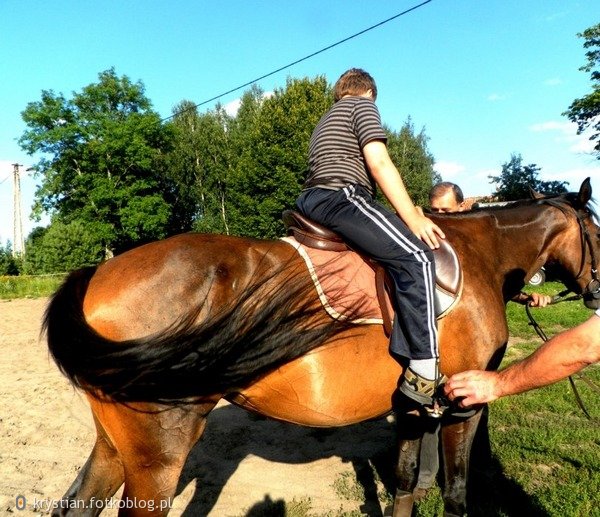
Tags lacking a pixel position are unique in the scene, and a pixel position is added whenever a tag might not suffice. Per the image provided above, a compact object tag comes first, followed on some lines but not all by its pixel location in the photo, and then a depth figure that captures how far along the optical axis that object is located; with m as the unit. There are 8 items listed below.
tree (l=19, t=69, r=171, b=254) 38.16
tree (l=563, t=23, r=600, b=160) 28.14
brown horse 2.22
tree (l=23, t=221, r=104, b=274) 27.42
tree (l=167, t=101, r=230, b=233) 43.62
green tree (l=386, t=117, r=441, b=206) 44.75
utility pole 30.09
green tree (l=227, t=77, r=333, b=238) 30.45
